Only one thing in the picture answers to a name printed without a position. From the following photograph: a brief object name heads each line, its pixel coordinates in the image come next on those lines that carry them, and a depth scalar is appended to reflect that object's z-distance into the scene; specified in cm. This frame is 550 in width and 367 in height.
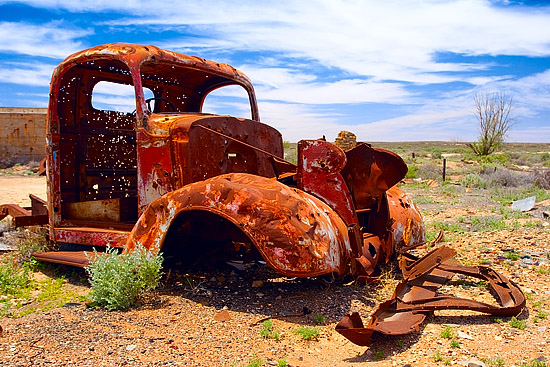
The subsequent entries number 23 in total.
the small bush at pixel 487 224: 724
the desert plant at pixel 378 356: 291
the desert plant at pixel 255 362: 268
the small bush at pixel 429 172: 1831
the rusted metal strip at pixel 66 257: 430
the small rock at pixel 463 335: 322
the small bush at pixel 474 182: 1482
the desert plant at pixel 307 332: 313
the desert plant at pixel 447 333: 321
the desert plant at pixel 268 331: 312
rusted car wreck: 338
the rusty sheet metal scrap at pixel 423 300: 293
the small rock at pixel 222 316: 340
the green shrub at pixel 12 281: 423
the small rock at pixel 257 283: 421
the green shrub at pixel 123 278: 357
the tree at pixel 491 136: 2978
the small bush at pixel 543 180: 1385
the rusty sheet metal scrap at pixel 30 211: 551
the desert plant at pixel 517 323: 339
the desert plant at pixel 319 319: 342
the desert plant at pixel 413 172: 1854
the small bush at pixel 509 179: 1470
